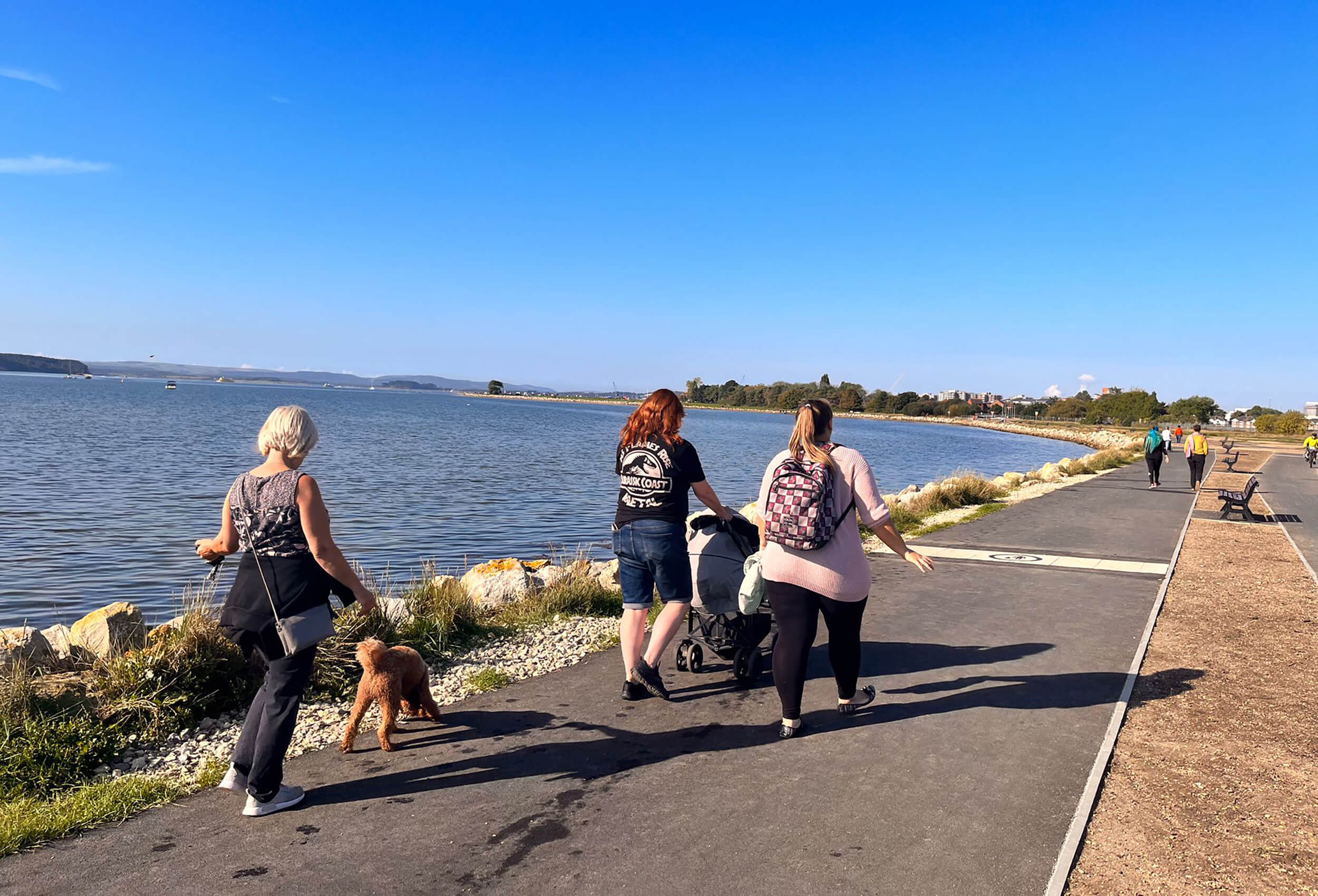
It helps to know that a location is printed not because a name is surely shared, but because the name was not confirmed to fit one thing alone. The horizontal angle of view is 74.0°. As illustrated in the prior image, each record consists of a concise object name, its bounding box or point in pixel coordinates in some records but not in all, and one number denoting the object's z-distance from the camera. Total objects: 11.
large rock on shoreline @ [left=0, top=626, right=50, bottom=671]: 5.52
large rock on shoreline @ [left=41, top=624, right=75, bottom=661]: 6.02
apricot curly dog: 4.71
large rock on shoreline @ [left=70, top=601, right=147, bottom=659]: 6.30
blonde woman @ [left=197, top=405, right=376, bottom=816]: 3.87
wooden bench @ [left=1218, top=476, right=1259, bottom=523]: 17.11
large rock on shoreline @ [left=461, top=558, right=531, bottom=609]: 8.79
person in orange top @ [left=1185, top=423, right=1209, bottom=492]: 23.72
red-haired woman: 5.27
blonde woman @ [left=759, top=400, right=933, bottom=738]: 4.93
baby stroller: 5.96
